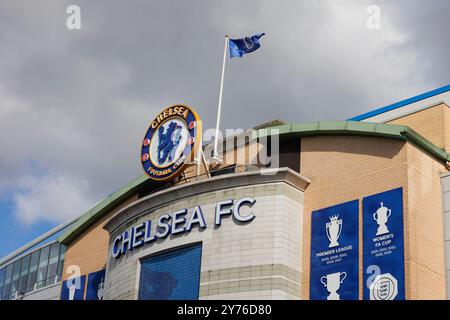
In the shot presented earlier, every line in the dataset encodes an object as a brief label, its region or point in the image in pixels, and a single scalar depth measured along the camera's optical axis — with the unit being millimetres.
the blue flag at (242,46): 49844
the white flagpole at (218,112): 45562
